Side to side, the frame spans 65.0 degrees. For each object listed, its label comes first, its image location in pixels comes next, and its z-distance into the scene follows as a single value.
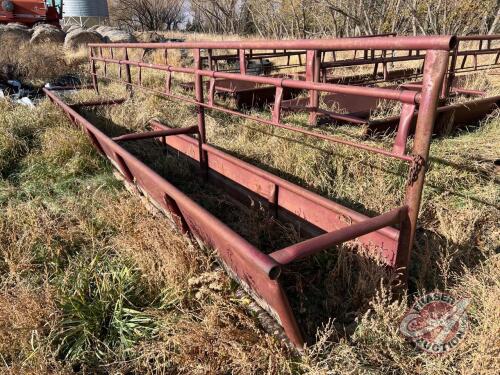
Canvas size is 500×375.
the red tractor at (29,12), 16.67
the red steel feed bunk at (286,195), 1.71
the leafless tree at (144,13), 40.75
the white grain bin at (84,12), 32.09
